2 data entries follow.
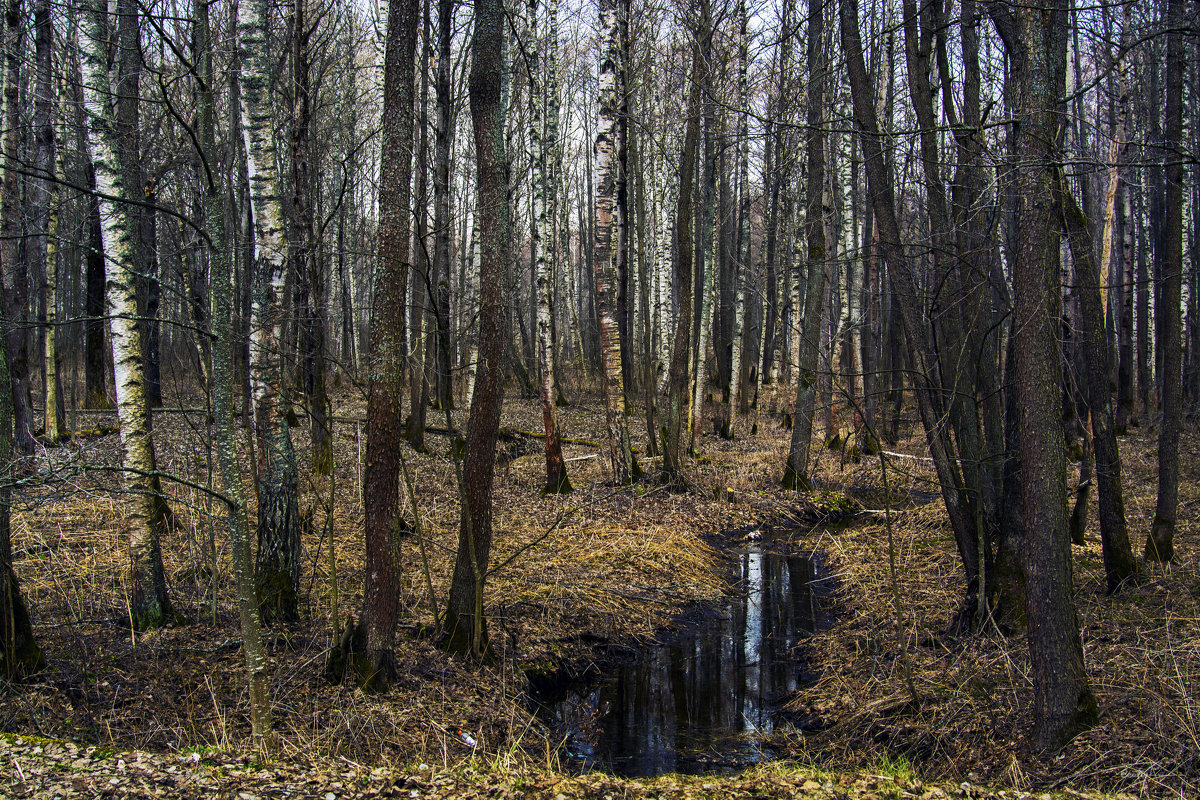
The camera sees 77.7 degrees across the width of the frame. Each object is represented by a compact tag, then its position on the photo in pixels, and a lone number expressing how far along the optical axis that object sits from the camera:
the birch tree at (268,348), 6.17
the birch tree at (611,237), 11.12
